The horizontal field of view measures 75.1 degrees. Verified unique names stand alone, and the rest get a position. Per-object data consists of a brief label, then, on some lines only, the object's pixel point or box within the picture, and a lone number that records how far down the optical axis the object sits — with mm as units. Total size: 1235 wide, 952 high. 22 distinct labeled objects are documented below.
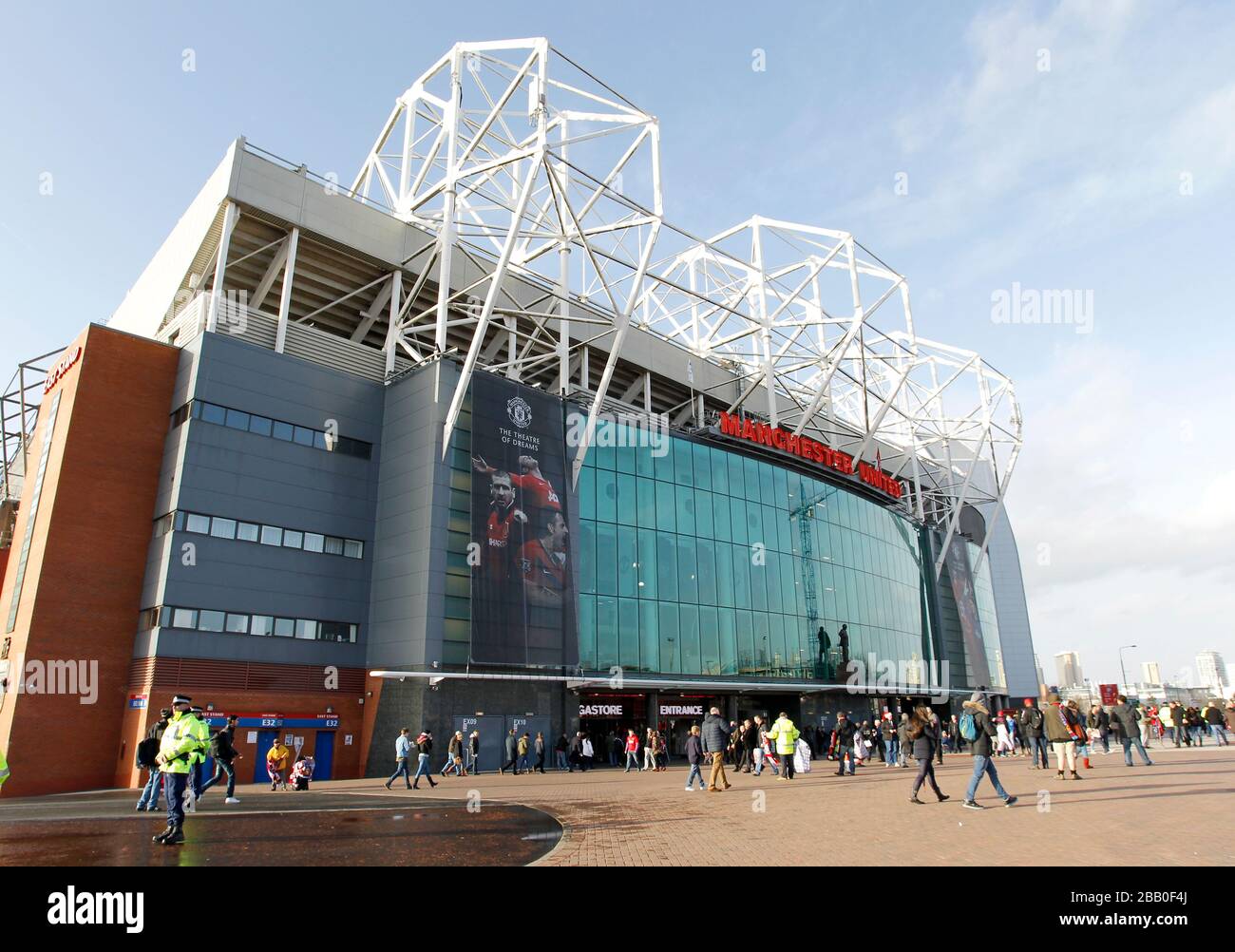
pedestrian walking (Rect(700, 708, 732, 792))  17234
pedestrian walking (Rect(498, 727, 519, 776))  27627
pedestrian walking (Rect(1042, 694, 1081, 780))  16422
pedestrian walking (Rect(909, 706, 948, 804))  12797
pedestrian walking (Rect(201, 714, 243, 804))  15477
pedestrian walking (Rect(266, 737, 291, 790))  21562
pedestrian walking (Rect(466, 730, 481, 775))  26703
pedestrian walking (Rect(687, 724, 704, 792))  18734
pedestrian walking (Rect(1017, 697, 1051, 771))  21047
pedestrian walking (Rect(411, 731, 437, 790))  20870
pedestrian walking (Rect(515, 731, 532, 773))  27375
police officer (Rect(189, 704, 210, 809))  9805
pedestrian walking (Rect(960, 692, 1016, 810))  12203
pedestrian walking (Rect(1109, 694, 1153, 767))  20500
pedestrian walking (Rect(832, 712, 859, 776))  23203
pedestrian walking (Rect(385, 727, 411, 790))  20906
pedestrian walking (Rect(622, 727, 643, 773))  30094
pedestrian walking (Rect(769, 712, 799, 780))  20281
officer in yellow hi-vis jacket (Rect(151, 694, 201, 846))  9438
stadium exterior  26125
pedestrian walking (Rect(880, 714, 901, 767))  26875
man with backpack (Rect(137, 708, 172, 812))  13333
